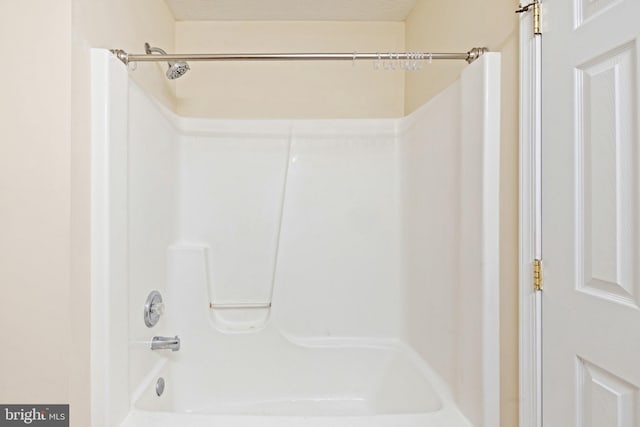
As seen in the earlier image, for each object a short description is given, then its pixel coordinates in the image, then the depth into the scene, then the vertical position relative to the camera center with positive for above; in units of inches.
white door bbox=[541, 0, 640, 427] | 35.4 +0.1
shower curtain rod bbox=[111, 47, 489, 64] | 57.1 +21.1
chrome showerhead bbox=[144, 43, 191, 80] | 70.6 +23.6
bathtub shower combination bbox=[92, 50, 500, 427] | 68.7 -9.1
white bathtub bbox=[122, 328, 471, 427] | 83.7 -31.7
